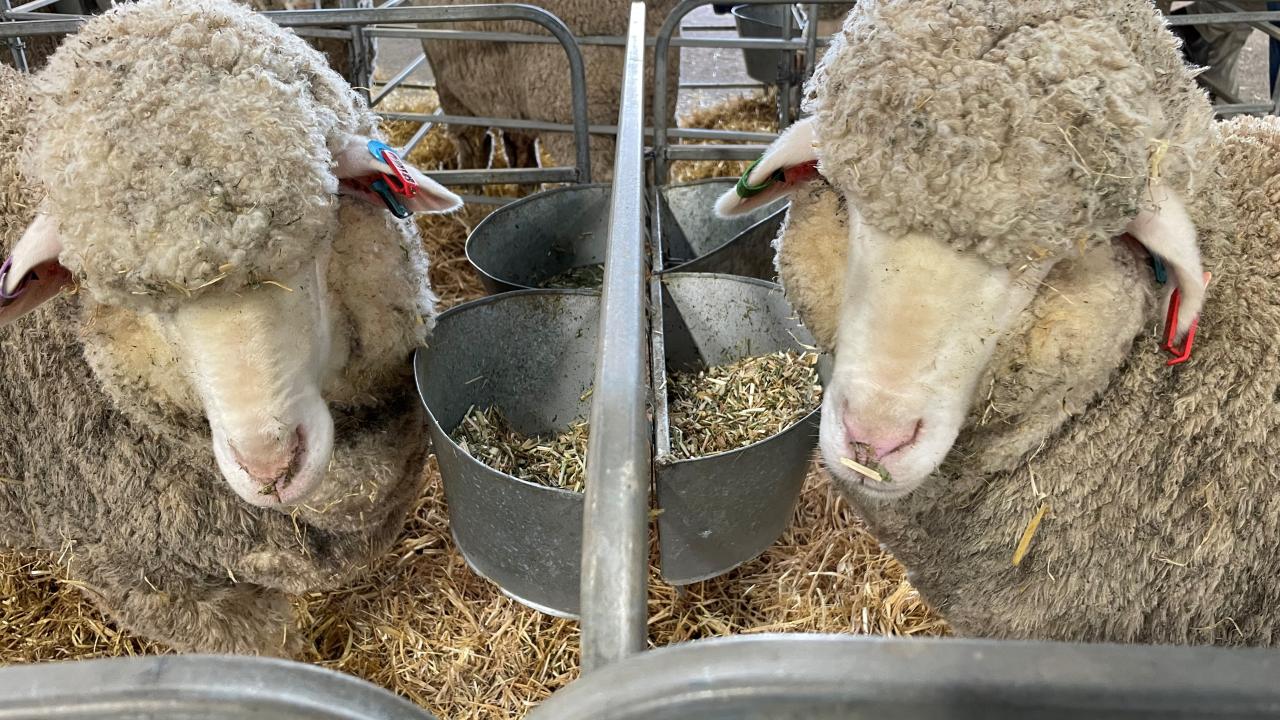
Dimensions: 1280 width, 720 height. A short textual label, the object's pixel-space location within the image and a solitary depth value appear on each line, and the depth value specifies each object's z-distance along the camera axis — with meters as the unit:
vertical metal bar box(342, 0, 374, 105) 3.16
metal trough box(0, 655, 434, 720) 0.46
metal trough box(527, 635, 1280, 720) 0.43
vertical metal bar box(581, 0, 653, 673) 0.62
